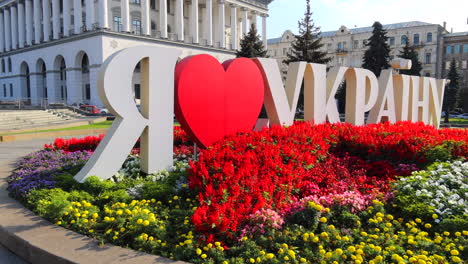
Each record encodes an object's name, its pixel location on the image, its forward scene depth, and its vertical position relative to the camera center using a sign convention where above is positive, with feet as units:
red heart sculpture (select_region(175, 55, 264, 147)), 22.30 +0.47
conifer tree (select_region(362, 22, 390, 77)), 128.36 +18.52
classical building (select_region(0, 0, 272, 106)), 132.46 +29.35
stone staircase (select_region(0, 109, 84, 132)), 75.16 -3.33
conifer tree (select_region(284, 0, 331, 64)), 104.63 +16.41
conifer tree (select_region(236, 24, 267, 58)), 107.24 +16.92
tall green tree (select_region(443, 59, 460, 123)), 148.15 +6.19
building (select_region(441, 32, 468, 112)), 195.42 +26.52
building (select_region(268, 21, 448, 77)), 199.72 +34.92
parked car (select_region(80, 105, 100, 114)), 114.83 -1.59
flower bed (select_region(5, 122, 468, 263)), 12.26 -4.25
